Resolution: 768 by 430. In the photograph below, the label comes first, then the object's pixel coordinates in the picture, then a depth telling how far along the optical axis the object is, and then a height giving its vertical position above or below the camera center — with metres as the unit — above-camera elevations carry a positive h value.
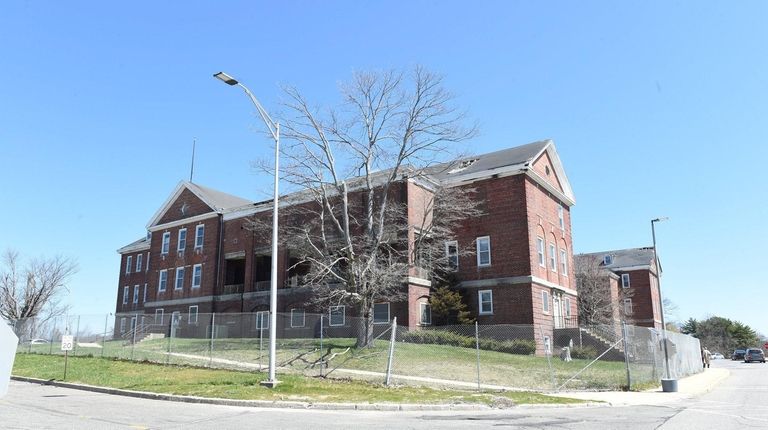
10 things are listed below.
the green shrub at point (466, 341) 31.08 -0.35
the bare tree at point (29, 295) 61.97 +4.22
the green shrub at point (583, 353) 32.41 -1.00
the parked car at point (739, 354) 71.31 -2.32
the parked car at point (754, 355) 57.93 -2.00
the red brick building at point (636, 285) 65.31 +5.67
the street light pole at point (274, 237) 17.14 +3.03
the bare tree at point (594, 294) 50.75 +3.67
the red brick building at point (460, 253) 35.41 +5.85
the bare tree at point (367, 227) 29.00 +6.44
